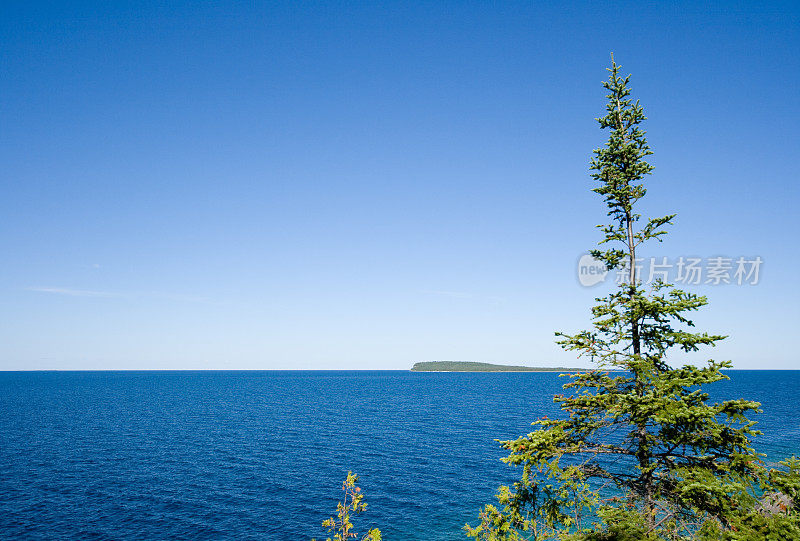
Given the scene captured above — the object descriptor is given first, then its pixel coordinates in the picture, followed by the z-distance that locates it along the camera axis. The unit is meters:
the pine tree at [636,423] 10.96
